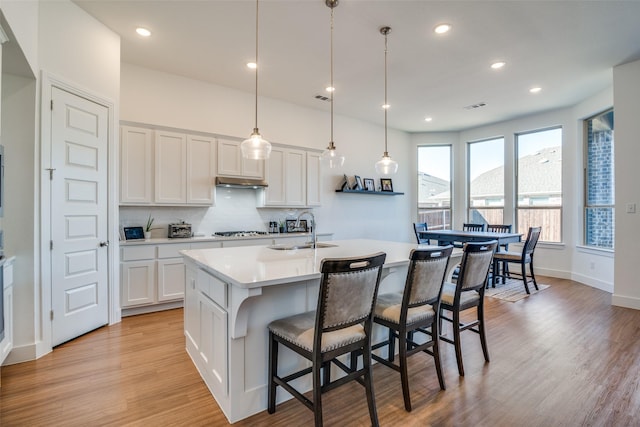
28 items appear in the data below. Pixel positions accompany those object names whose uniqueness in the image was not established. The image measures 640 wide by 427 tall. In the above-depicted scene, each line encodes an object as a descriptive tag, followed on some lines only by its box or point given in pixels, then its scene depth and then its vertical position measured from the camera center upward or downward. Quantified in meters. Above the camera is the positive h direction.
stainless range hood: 4.40 +0.46
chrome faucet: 2.92 -0.24
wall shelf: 6.09 +0.44
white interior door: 2.84 -0.01
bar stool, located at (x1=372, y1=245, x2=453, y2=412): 1.97 -0.62
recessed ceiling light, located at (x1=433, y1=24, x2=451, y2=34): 3.16 +1.87
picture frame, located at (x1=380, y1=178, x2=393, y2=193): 6.78 +0.63
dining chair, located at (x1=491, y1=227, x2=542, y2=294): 4.80 -0.65
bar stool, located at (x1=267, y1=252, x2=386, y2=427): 1.59 -0.64
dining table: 4.84 -0.36
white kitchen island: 1.76 -0.61
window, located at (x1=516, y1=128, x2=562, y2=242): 5.85 +0.61
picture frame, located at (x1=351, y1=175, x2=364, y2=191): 6.19 +0.57
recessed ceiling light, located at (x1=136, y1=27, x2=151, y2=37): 3.29 +1.91
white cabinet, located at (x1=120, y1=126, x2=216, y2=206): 3.83 +0.60
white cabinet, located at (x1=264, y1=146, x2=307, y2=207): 4.97 +0.59
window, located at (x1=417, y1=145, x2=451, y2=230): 7.36 +0.66
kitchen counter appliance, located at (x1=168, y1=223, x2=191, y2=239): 4.17 -0.21
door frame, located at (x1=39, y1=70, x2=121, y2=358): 2.69 +0.00
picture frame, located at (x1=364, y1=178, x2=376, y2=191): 6.46 +0.62
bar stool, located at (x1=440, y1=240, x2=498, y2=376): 2.30 -0.55
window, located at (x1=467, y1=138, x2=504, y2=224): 6.62 +0.70
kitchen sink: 2.93 -0.31
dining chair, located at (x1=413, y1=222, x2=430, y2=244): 5.88 -0.28
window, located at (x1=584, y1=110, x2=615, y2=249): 4.89 +0.51
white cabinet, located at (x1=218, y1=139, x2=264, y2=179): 4.48 +0.75
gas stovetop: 4.60 -0.28
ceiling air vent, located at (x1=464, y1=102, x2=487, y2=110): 5.43 +1.89
